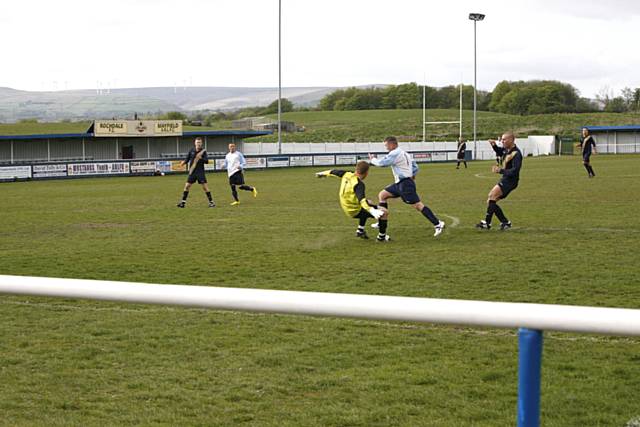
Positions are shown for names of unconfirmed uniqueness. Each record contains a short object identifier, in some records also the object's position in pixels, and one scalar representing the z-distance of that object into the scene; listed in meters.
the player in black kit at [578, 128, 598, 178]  36.03
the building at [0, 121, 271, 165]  62.16
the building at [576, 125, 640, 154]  84.06
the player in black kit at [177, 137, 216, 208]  24.94
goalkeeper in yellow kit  15.74
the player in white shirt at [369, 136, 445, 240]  16.36
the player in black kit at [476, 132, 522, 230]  17.58
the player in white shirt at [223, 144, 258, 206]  25.75
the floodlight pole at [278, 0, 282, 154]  60.31
